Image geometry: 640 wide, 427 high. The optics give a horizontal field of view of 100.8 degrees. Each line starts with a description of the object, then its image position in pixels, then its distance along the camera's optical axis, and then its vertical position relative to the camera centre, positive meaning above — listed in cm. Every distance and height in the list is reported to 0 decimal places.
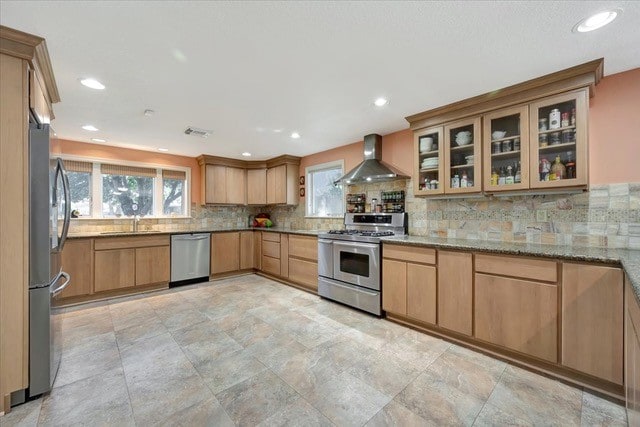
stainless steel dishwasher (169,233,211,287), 437 -76
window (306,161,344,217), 457 +41
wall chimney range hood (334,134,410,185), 346 +61
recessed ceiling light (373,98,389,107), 266 +114
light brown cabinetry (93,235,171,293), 372 -73
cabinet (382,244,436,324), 265 -73
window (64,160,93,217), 409 +42
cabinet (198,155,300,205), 511 +65
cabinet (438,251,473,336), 238 -72
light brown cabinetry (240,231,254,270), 514 -73
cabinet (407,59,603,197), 212 +71
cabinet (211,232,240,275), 478 -72
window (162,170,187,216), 491 +40
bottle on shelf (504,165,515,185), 246 +34
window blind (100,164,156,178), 430 +72
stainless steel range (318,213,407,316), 314 -60
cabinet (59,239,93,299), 348 -71
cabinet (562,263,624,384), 172 -72
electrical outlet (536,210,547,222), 250 -2
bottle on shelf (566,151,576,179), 217 +39
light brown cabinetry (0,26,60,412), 162 +4
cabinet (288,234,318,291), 405 -75
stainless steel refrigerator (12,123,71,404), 172 -34
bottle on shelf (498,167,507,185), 250 +35
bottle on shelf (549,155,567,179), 222 +37
